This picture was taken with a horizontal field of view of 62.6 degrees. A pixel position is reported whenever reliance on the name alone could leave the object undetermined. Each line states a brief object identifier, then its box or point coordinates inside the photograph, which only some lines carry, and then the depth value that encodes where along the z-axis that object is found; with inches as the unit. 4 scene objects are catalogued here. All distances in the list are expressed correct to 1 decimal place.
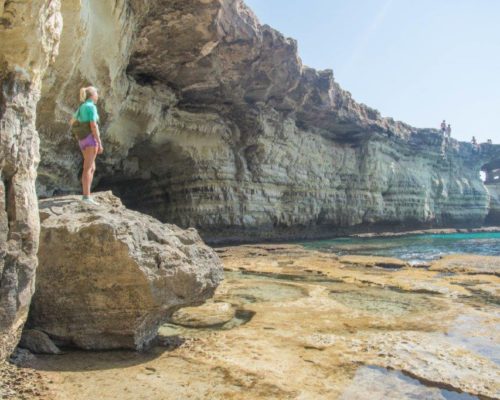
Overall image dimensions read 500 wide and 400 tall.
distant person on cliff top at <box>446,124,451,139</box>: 1410.7
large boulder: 139.3
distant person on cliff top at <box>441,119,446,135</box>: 1439.3
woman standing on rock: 191.6
